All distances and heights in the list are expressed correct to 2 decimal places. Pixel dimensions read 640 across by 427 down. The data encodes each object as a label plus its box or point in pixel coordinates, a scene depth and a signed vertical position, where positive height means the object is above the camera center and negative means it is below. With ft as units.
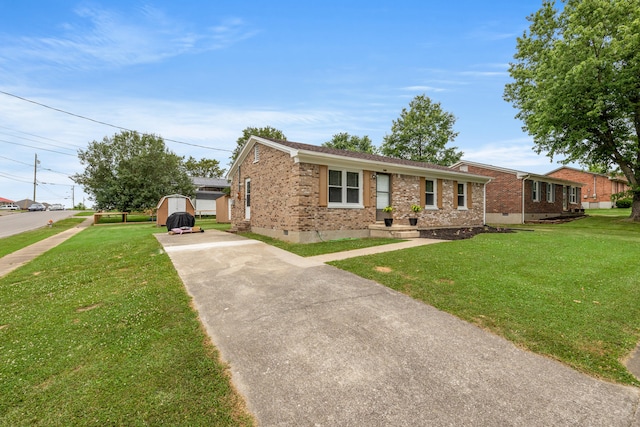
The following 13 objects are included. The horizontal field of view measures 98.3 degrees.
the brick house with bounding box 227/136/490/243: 34.12 +3.38
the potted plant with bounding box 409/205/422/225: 41.30 +0.87
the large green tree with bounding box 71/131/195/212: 94.73 +15.54
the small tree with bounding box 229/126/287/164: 127.44 +38.70
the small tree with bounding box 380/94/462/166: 110.93 +33.73
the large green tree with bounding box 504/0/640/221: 49.70 +25.13
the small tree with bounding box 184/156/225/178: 168.35 +29.86
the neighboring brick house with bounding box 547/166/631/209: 122.52 +13.12
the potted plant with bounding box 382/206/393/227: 38.40 +0.00
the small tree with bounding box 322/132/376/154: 117.29 +31.63
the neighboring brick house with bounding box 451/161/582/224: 69.36 +5.85
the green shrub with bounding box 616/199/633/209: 107.65 +5.54
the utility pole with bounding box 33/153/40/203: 156.46 +26.09
